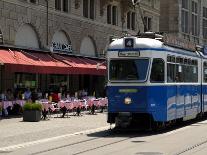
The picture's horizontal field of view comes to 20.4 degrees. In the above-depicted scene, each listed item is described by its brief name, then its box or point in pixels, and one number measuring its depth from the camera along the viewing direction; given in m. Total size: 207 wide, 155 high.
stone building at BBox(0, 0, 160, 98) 32.12
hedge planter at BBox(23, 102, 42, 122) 26.38
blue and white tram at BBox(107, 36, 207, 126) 19.67
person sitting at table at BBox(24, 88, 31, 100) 31.44
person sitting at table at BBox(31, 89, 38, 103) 30.12
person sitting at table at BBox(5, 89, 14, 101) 29.90
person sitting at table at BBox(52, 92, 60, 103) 31.79
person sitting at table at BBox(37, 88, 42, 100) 32.28
